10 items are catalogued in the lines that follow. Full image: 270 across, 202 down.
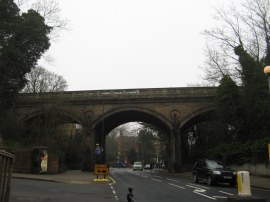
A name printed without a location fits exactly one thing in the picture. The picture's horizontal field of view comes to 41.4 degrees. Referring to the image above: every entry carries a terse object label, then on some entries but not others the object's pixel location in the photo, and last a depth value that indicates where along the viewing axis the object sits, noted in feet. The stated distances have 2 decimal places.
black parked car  67.92
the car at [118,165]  296.92
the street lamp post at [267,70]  43.57
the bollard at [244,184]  35.21
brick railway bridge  136.05
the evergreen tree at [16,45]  105.19
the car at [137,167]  196.75
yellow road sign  81.93
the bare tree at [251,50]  97.04
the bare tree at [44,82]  163.89
